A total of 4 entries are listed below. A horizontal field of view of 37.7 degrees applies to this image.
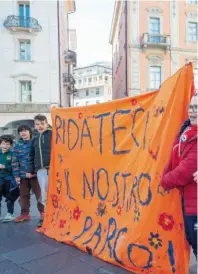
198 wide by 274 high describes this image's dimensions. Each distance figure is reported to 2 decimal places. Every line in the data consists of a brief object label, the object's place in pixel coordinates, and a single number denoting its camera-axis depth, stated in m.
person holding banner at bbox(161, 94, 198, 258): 2.15
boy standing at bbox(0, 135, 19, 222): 4.60
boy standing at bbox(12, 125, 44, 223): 4.43
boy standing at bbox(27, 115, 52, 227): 4.18
